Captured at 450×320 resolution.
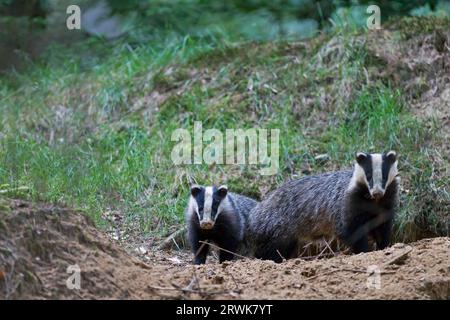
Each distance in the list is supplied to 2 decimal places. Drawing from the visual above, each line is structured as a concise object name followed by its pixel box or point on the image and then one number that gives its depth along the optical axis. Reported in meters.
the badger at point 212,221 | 12.66
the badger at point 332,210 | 12.36
